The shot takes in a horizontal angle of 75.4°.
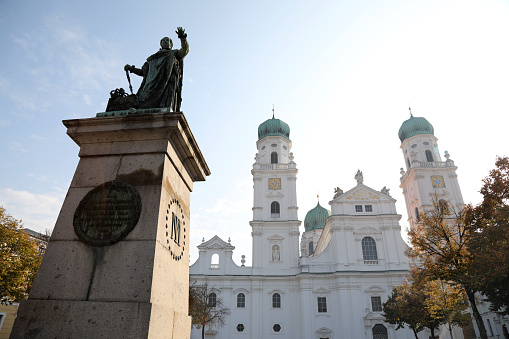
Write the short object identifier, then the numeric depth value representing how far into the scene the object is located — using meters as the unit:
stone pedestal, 3.69
